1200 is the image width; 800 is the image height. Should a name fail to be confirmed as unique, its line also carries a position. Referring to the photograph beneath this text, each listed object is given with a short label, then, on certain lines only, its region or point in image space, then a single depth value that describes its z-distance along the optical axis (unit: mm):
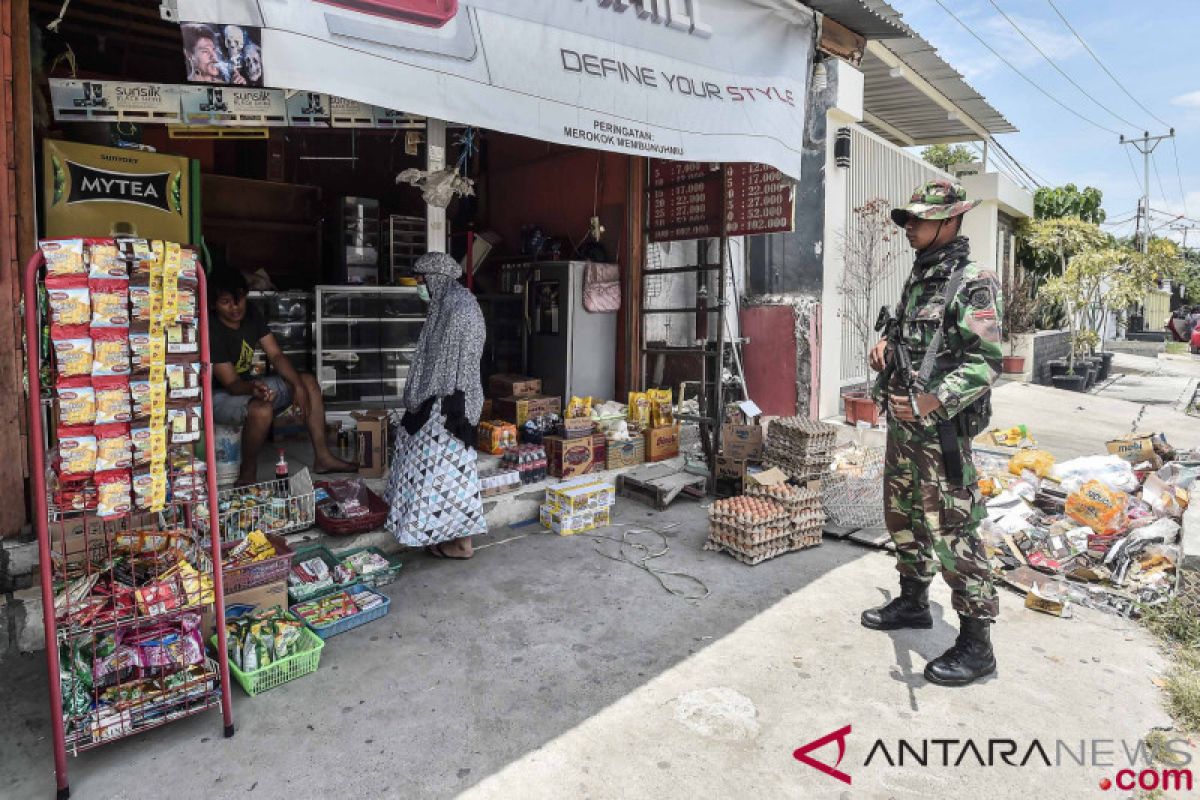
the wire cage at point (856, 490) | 5504
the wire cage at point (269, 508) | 3971
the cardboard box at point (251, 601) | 3275
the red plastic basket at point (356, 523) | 4363
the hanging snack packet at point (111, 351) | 2402
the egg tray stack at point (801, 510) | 4938
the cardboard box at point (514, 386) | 6557
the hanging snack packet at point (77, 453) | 2377
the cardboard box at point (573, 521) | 5170
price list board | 5953
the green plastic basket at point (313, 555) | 3760
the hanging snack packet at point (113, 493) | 2447
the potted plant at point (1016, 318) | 14483
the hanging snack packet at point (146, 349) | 2482
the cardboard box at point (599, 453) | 6002
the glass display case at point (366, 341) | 6277
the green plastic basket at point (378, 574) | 4070
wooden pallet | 5805
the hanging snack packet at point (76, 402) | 2357
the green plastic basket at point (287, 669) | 3064
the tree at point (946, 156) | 24252
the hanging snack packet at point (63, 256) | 2316
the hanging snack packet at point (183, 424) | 2613
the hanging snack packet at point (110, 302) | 2391
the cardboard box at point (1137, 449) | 5867
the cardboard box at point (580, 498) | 5191
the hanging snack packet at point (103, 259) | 2383
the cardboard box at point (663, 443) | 6387
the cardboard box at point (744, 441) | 6031
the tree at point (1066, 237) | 14742
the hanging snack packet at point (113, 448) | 2432
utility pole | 33531
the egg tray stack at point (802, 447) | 5629
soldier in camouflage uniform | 3250
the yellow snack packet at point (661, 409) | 6535
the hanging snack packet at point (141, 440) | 2494
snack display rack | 2447
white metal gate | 9984
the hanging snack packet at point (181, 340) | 2578
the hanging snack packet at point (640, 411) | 6527
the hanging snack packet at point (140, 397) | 2490
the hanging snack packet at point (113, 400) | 2414
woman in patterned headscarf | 4293
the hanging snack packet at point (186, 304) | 2582
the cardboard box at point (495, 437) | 5762
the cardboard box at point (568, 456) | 5680
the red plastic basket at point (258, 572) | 3350
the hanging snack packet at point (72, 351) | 2338
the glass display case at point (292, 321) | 6609
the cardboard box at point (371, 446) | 5246
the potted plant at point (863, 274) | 8742
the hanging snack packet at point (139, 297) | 2479
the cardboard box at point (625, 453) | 6121
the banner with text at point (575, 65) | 2971
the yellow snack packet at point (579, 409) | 5965
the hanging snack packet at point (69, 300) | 2324
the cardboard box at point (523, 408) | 6215
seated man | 4754
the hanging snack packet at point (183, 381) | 2590
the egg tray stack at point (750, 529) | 4672
